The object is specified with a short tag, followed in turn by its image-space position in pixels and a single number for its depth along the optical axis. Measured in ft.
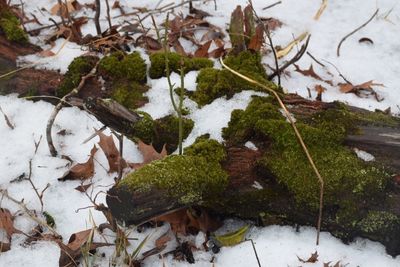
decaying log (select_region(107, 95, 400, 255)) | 6.31
